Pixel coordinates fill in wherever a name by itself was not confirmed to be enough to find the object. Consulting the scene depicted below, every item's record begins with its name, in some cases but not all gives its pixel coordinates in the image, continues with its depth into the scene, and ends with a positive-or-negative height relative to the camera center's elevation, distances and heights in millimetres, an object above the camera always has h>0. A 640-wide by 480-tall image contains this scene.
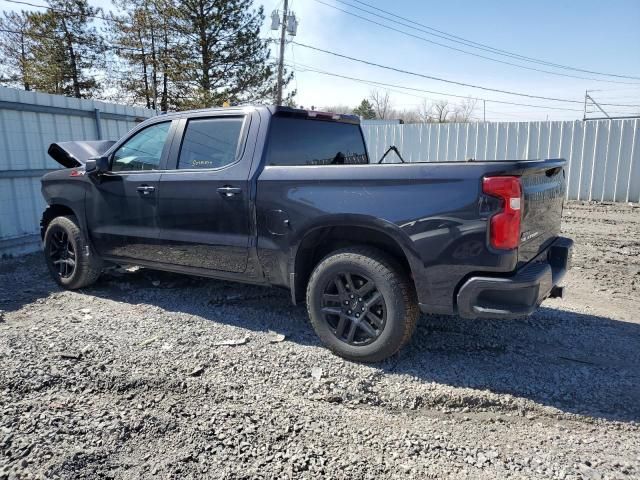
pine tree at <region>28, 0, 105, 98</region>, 26906 +5818
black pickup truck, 2982 -566
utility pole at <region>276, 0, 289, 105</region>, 25719 +4746
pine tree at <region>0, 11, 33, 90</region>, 28728 +6200
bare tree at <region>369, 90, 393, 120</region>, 60250 +3907
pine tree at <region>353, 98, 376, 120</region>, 59553 +4232
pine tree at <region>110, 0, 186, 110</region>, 24875 +5087
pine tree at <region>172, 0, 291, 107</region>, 23828 +4835
